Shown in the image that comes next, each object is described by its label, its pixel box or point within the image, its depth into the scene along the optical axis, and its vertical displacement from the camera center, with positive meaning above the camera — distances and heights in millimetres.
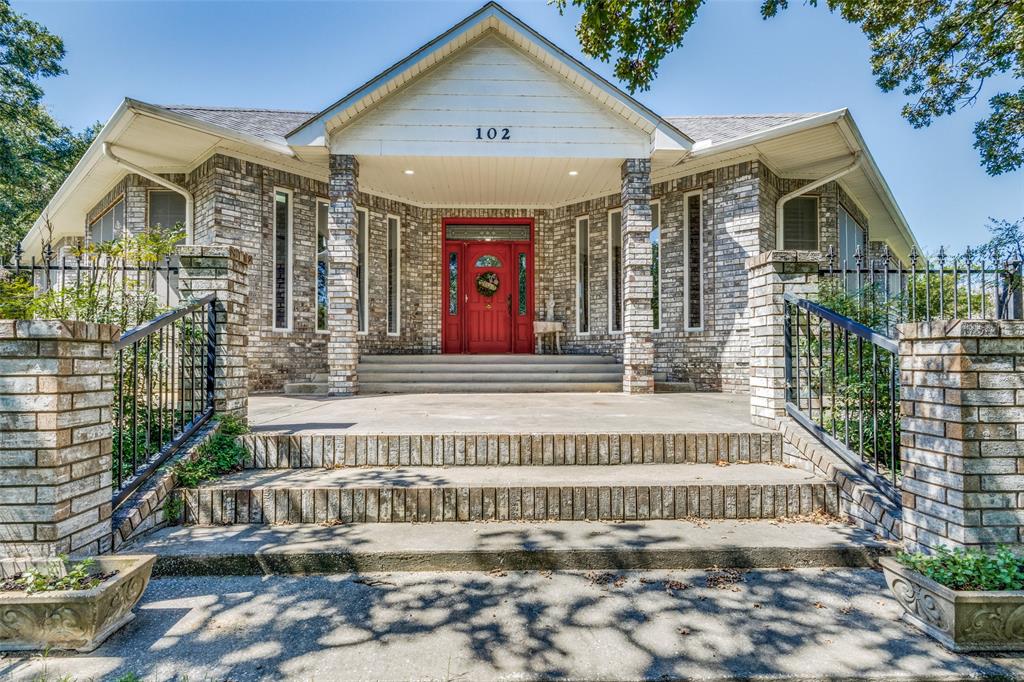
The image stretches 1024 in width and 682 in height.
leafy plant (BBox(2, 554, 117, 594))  1807 -895
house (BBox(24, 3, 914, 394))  6363 +2359
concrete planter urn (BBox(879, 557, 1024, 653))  1756 -1040
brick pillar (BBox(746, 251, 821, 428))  3656 +222
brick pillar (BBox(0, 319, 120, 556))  2043 -407
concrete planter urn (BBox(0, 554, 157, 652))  1742 -1003
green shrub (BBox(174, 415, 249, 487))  2895 -736
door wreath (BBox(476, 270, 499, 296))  9398 +1211
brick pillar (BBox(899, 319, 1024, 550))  2006 -399
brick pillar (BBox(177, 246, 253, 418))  3568 +389
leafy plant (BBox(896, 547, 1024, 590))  1822 -904
